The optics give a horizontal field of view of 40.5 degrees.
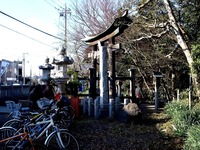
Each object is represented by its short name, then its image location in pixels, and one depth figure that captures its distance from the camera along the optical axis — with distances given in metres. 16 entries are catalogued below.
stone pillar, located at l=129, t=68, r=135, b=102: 13.15
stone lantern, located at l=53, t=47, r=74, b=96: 12.33
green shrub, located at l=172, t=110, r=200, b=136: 7.31
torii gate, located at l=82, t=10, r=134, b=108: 11.10
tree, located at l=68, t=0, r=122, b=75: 18.67
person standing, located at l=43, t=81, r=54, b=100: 10.93
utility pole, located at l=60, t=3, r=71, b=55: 27.87
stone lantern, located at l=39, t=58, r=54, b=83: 15.94
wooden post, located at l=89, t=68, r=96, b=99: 13.55
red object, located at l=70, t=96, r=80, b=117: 11.32
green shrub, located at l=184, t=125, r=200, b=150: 4.99
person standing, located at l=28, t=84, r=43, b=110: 10.63
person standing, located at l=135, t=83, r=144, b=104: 16.59
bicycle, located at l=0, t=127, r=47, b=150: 4.34
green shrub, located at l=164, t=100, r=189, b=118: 9.65
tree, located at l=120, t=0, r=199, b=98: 10.49
